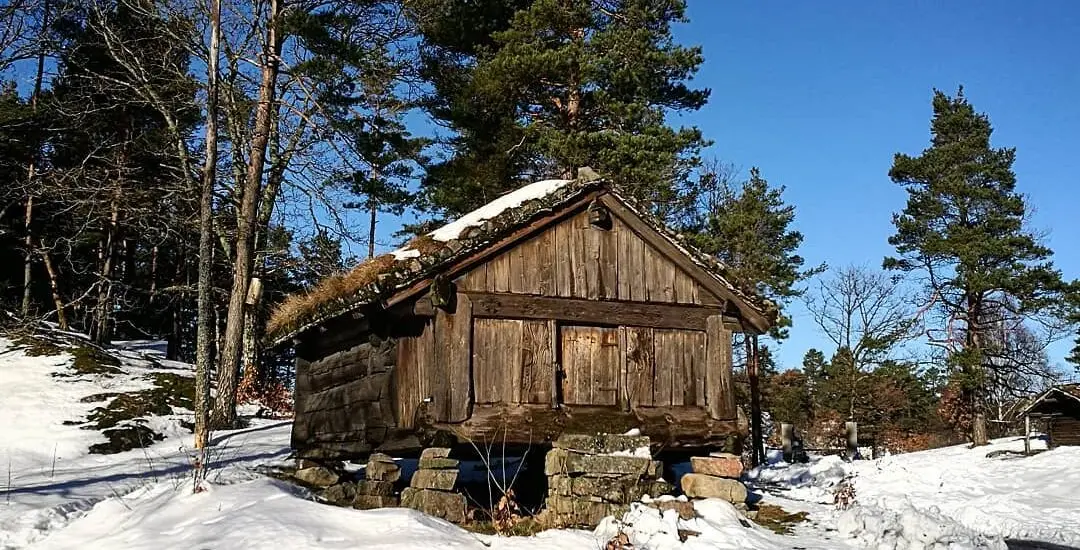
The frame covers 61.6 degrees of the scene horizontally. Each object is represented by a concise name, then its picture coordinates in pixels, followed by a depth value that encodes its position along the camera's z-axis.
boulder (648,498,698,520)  11.13
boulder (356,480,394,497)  11.92
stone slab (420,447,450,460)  11.30
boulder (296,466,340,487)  13.23
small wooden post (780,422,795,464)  25.16
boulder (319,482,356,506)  12.02
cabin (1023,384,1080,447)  36.31
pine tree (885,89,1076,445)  35.12
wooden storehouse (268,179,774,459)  11.51
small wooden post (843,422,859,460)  29.14
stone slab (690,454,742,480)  12.88
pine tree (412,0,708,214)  21.59
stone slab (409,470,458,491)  11.20
